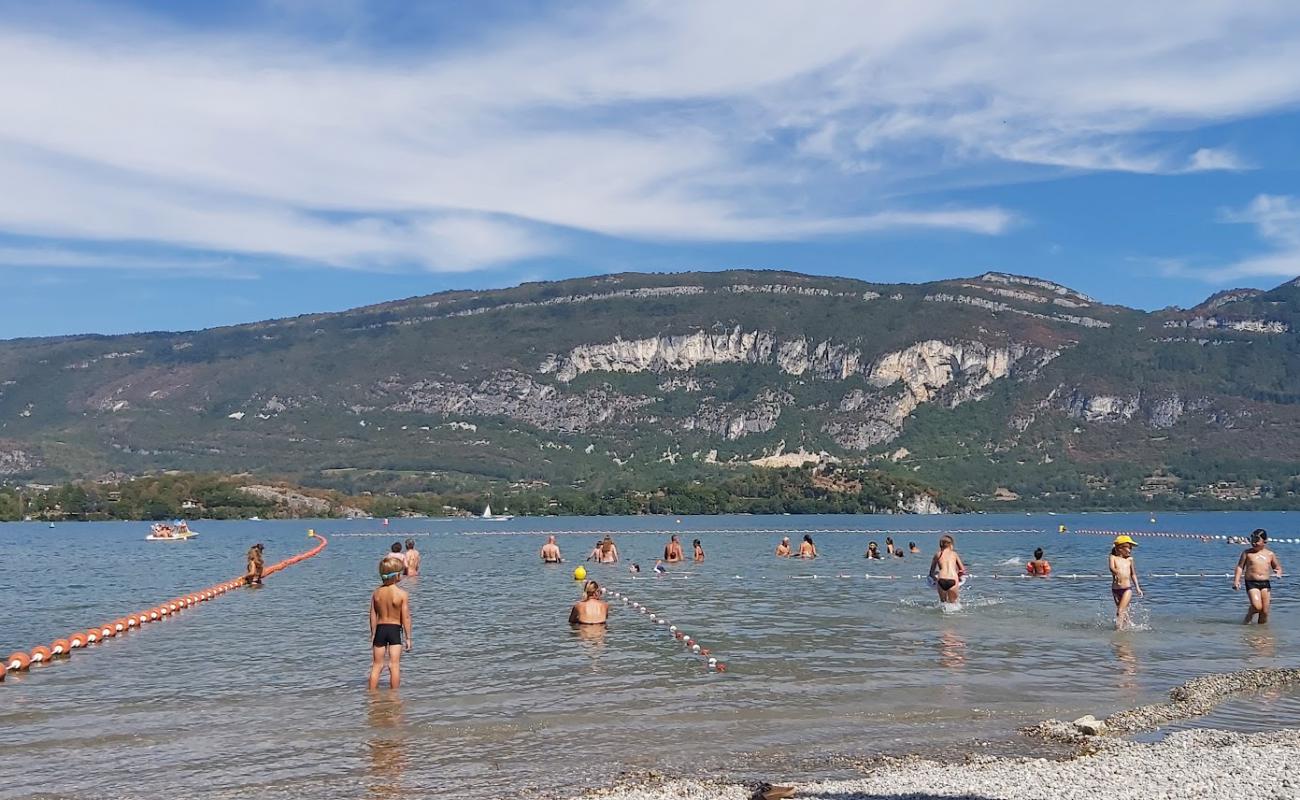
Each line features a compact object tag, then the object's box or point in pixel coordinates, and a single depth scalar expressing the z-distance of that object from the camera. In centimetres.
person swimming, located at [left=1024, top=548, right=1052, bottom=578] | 4566
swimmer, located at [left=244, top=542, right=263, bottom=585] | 4653
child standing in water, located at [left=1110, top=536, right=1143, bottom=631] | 2609
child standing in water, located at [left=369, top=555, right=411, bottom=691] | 1820
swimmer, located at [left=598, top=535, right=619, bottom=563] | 5425
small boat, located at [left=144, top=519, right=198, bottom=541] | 10519
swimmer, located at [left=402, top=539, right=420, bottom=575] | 4722
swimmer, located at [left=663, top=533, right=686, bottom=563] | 5769
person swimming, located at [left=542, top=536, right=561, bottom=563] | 5716
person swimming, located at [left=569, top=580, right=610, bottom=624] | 2817
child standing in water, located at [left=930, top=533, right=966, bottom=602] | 3027
